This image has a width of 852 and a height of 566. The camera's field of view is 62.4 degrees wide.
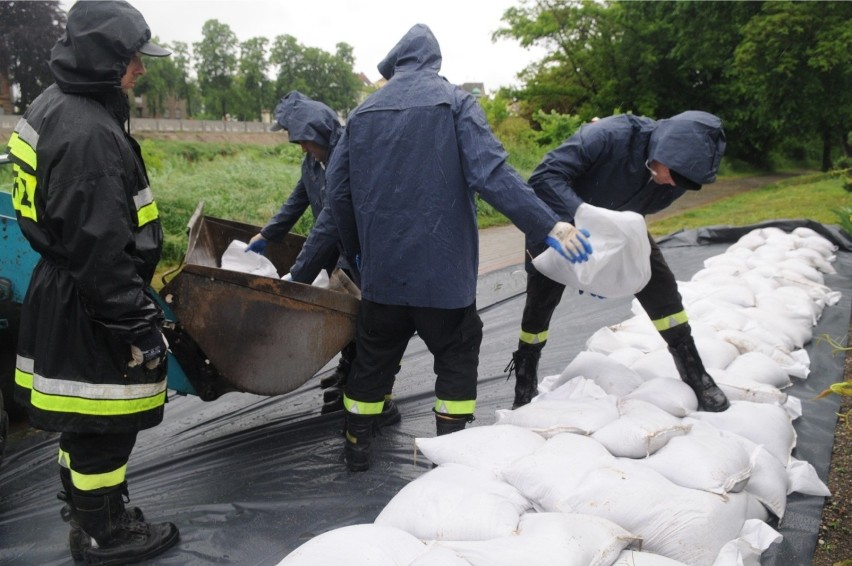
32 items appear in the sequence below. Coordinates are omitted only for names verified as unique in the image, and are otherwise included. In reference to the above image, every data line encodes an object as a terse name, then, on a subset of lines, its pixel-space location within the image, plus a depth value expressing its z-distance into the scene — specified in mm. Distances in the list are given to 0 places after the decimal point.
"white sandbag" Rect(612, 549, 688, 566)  1602
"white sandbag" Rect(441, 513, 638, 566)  1515
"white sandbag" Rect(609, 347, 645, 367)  3002
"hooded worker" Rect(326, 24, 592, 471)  2223
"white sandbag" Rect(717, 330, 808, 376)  3195
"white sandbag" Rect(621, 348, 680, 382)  2848
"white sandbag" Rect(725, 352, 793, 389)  2900
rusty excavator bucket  2271
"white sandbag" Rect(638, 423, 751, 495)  1947
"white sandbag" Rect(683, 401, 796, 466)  2367
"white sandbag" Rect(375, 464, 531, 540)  1654
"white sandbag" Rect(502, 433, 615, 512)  1833
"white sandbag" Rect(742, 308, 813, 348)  3578
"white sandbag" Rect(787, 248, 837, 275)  5352
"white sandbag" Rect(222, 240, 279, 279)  2963
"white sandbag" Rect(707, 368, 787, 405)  2693
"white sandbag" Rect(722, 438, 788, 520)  2109
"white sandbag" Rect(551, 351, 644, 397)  2666
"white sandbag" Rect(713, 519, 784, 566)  1691
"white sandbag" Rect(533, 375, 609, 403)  2564
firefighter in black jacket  1772
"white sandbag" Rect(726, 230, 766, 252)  5662
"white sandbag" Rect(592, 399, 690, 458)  2105
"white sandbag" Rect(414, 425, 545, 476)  1994
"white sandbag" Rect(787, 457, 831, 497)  2289
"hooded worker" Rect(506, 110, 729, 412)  2525
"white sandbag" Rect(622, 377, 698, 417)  2422
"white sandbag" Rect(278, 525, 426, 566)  1482
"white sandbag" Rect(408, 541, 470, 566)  1495
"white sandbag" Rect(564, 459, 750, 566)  1743
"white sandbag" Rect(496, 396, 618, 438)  2186
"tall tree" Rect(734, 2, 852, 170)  12973
